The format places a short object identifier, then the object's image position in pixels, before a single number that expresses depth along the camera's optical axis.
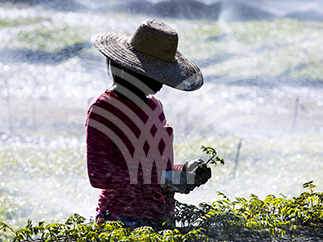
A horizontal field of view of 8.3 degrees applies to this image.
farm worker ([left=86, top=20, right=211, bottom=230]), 7.99
